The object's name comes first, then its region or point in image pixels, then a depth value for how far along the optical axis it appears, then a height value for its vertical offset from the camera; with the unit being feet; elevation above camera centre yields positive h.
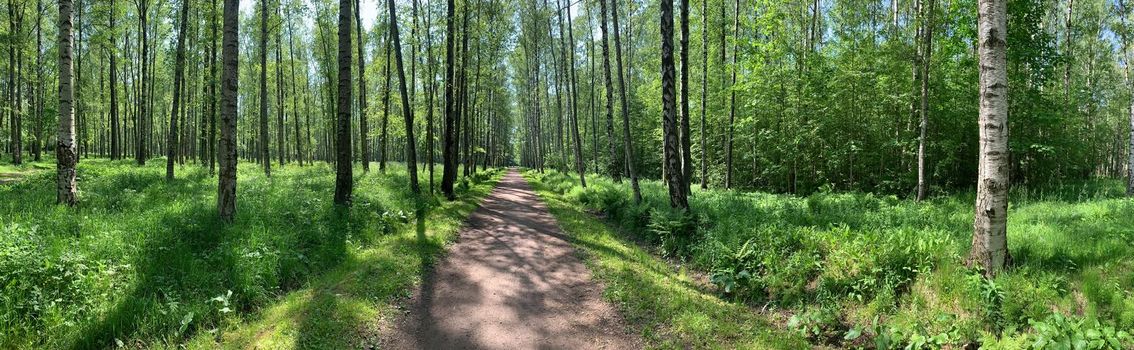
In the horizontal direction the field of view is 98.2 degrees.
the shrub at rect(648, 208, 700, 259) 29.19 -4.14
